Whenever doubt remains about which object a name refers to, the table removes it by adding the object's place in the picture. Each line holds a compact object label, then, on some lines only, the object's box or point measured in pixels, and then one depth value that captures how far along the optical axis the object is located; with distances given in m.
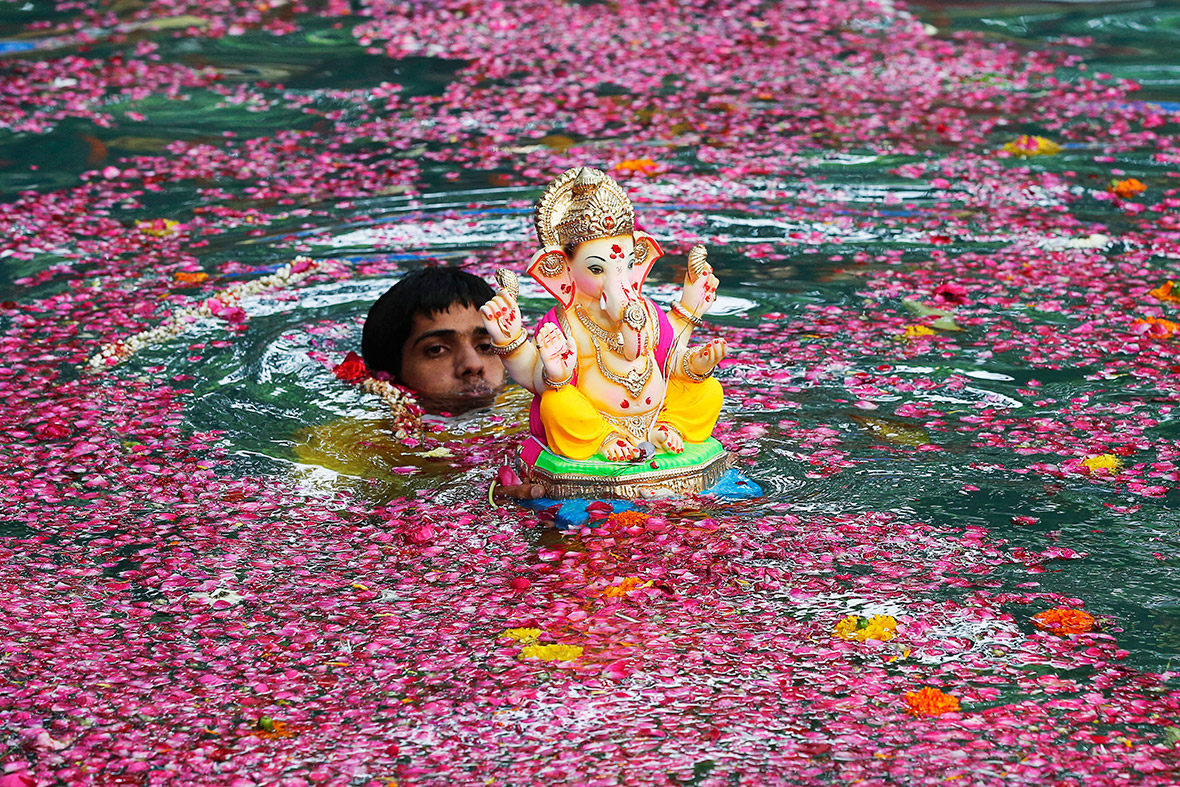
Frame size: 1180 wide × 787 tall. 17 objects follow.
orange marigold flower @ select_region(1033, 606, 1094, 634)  9.07
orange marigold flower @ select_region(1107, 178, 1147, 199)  18.62
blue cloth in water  10.30
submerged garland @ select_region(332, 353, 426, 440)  13.10
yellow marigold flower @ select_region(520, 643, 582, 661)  8.96
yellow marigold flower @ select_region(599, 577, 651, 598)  9.66
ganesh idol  10.21
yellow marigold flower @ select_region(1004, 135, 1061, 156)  20.41
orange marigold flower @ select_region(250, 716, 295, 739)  8.21
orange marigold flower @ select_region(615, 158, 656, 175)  19.95
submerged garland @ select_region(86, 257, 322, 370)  14.50
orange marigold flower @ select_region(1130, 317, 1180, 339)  14.00
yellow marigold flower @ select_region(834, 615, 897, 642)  9.09
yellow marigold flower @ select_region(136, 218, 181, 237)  18.31
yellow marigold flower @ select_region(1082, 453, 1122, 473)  11.34
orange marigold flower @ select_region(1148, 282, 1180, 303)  15.02
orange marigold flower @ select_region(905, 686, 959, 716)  8.27
